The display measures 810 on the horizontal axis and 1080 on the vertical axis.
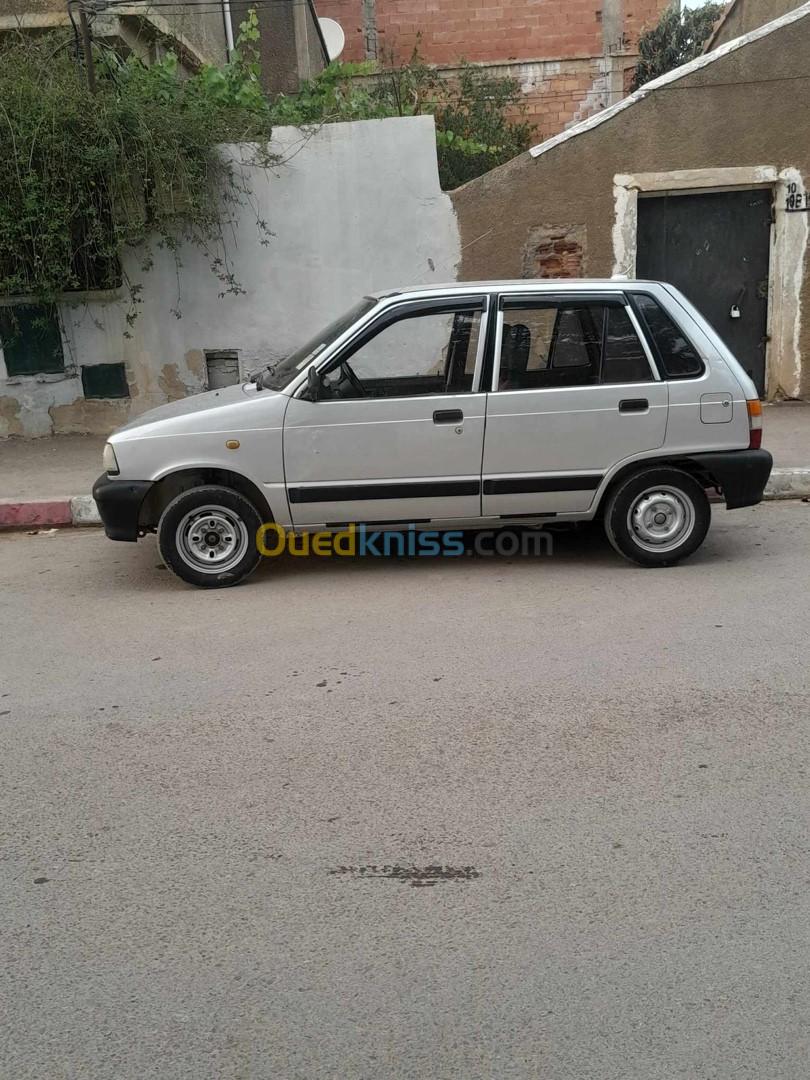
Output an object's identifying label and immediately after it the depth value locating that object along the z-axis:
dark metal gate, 10.55
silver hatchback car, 5.99
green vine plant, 9.30
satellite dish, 21.50
